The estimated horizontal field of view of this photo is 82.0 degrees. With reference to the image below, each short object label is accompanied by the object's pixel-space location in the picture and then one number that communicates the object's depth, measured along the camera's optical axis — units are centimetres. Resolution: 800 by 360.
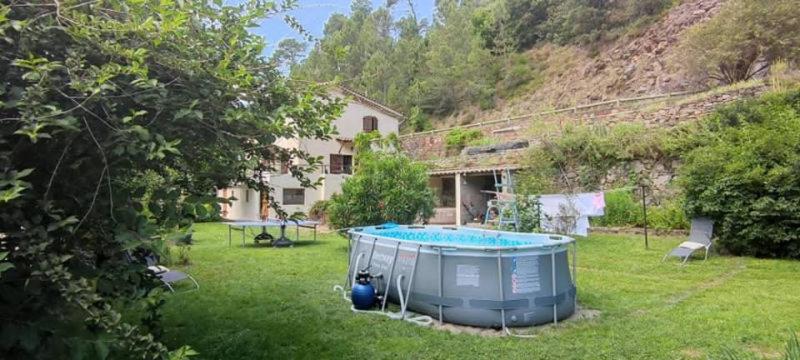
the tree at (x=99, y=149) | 193
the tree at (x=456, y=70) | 3628
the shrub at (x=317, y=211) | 2077
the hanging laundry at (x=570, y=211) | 1152
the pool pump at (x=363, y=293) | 586
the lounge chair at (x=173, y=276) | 653
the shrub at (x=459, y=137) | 2576
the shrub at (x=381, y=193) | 1095
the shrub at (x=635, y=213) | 1252
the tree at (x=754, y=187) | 923
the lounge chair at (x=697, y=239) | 905
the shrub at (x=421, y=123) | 3612
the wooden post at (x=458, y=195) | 1960
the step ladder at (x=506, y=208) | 1180
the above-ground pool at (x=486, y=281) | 511
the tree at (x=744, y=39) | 1716
